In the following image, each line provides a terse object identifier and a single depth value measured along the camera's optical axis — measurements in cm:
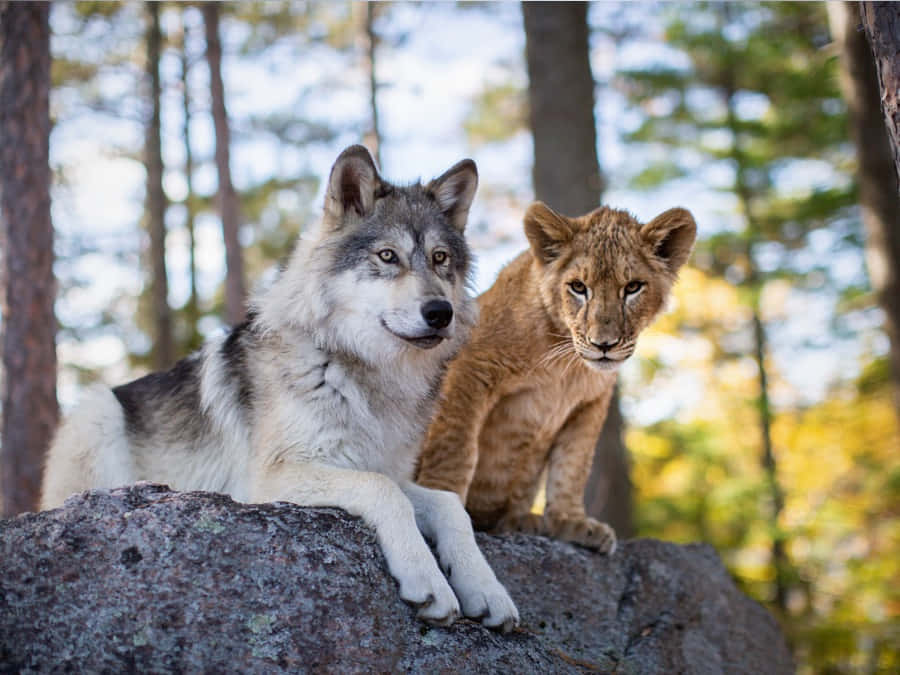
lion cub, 469
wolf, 349
